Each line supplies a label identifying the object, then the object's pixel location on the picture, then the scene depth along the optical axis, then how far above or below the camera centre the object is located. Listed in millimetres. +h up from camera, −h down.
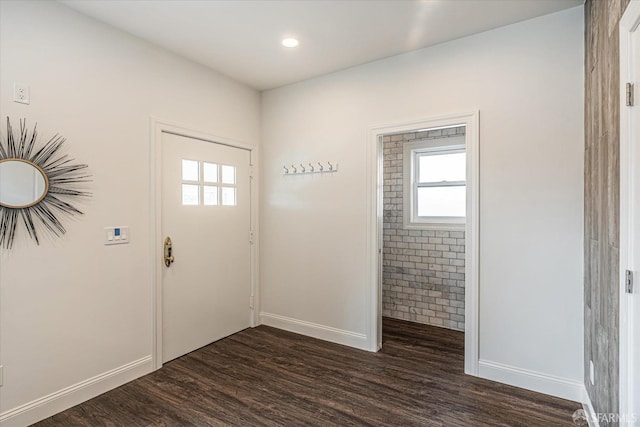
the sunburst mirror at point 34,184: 2135 +189
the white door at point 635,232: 1415 -76
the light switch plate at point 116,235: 2662 -180
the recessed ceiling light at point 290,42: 2916 +1469
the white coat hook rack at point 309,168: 3629 +496
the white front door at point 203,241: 3160 -292
